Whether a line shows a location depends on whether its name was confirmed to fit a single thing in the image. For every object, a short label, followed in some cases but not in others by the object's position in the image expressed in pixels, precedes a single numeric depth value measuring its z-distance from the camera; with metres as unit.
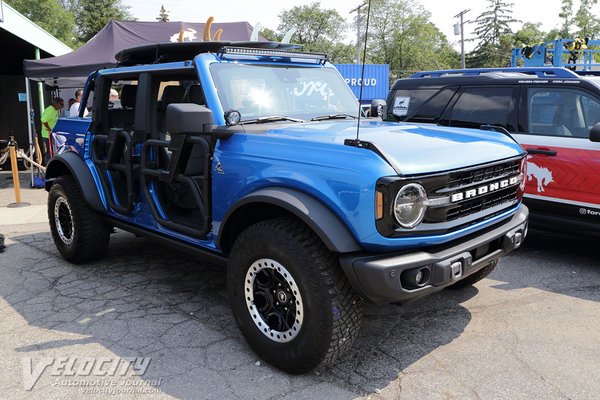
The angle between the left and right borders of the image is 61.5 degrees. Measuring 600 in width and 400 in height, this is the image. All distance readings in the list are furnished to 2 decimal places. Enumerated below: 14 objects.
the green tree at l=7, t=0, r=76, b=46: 66.31
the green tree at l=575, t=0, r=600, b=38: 64.88
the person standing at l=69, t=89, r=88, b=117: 9.70
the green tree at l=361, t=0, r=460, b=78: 67.94
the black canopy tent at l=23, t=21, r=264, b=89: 9.93
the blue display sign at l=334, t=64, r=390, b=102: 22.58
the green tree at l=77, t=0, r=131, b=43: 65.38
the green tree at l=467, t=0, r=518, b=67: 77.11
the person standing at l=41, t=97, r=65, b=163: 10.76
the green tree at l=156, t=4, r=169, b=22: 80.00
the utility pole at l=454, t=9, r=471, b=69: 48.06
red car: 4.82
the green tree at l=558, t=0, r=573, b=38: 69.88
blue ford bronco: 2.72
